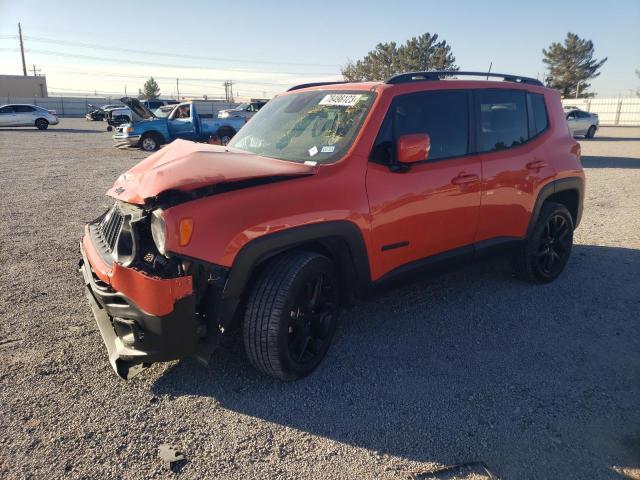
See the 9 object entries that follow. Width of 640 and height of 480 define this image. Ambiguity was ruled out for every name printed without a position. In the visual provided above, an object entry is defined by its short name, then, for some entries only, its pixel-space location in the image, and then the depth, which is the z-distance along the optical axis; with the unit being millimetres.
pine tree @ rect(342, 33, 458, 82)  53844
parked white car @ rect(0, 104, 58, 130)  27875
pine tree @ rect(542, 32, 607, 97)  61594
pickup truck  16812
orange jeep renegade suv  2672
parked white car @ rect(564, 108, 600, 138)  23234
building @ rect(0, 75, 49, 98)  64125
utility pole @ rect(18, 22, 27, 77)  75681
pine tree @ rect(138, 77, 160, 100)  78312
